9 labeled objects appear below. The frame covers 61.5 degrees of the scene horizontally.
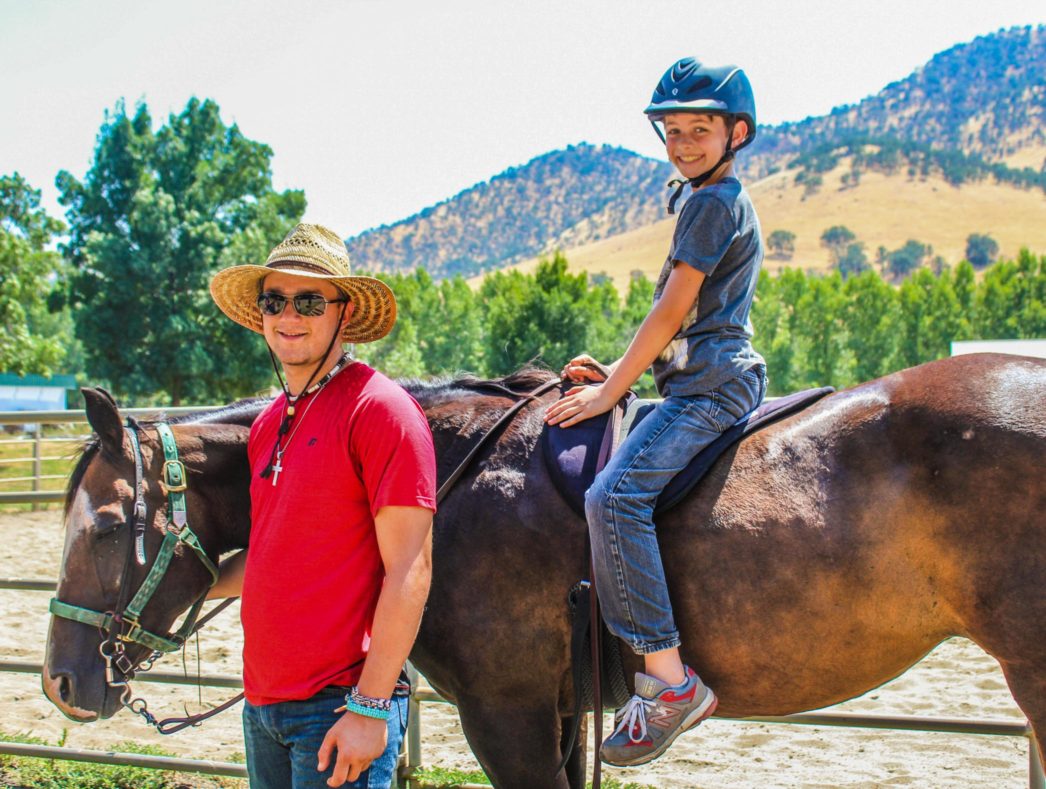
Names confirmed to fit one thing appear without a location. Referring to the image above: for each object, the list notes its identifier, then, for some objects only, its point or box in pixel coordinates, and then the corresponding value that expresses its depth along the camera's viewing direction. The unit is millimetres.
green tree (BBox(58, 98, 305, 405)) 34219
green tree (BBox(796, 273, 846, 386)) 45094
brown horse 2547
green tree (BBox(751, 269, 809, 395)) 44375
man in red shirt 2125
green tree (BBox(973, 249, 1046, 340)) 45844
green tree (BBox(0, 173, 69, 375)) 25984
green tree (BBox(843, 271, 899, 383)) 45000
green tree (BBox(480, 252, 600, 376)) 41312
